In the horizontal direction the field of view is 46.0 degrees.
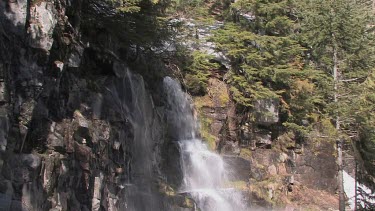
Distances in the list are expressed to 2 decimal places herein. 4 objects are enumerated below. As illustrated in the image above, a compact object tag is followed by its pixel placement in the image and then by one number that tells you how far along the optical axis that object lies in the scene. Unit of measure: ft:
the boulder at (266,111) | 72.02
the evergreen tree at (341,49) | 53.62
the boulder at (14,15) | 26.45
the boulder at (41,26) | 29.05
